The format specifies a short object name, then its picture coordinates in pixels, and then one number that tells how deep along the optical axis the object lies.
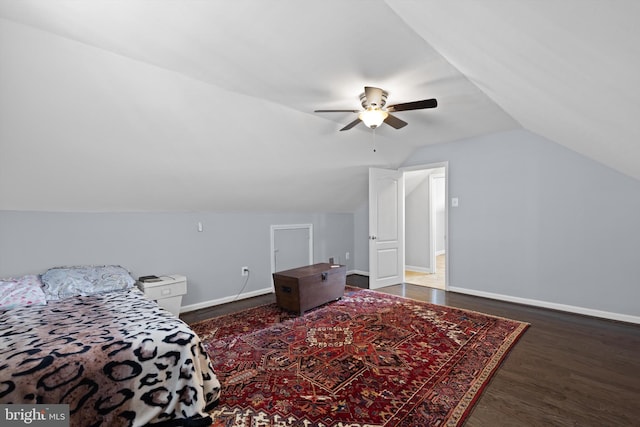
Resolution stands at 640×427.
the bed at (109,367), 1.54
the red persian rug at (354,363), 1.90
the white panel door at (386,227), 4.92
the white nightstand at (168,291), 3.28
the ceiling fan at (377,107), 2.58
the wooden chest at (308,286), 3.64
